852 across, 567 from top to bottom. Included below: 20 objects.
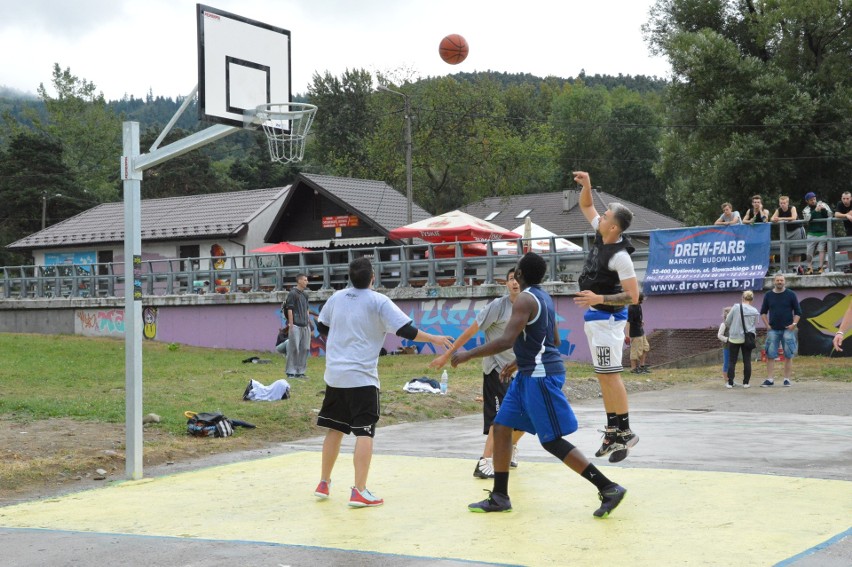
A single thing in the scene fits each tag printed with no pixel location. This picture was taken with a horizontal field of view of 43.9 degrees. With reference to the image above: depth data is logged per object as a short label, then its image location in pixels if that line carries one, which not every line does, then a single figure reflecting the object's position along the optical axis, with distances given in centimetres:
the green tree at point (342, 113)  8675
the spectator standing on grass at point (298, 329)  2025
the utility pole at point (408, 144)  4138
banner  2348
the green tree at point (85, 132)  8938
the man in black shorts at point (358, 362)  805
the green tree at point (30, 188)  7388
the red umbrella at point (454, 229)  3178
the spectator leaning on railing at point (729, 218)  2366
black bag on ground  1259
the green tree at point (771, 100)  3231
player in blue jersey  721
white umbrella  2930
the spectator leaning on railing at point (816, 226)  2238
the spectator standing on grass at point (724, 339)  1909
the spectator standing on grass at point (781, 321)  1856
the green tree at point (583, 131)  8956
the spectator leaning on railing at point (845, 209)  2173
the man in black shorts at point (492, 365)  916
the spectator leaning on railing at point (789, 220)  2253
